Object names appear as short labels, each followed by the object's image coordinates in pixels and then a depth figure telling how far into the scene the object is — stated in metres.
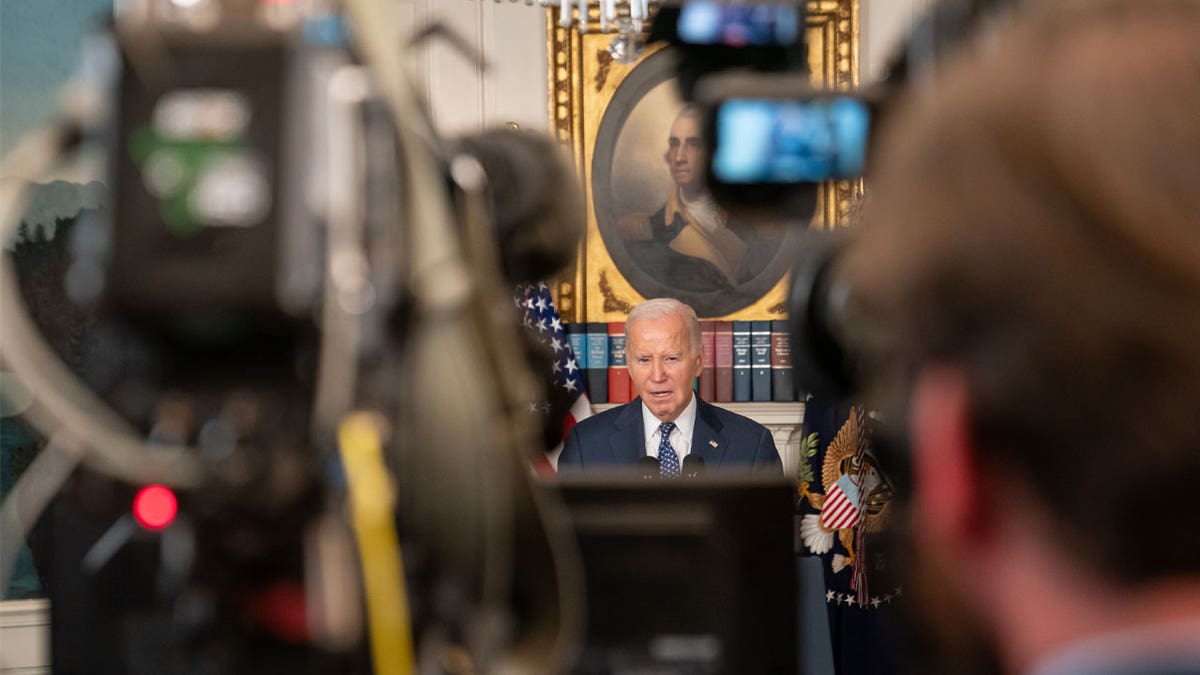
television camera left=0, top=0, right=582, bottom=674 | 0.99
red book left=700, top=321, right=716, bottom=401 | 5.96
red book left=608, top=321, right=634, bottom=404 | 5.91
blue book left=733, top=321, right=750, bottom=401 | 5.96
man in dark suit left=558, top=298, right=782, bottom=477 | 3.74
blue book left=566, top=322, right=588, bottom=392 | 5.91
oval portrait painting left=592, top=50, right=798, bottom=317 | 6.07
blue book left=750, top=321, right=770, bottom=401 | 5.96
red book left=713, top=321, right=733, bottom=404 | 5.96
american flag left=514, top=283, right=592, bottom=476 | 5.33
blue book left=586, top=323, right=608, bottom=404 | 5.91
